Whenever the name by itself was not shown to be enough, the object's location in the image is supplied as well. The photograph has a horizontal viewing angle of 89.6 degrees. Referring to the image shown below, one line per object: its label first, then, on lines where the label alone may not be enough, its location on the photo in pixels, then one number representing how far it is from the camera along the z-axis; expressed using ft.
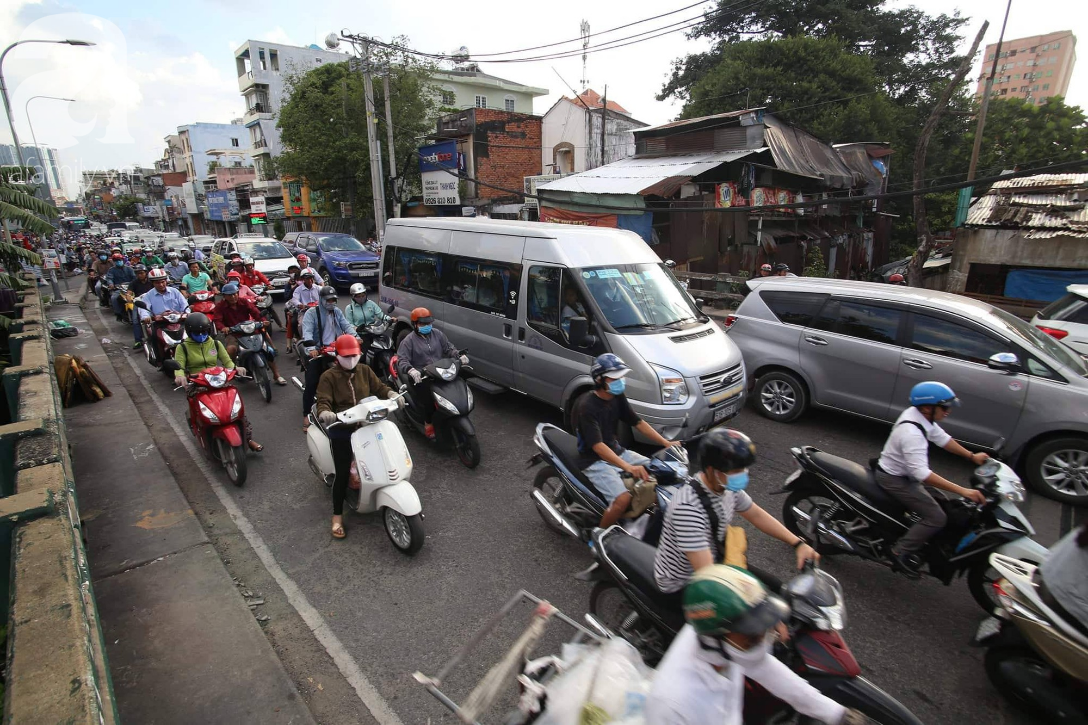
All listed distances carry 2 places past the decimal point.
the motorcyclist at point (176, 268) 47.17
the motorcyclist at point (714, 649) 5.69
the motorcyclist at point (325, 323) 25.21
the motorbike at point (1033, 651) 8.55
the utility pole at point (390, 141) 57.82
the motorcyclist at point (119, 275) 45.01
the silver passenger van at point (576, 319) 18.31
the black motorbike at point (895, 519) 11.44
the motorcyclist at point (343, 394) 14.67
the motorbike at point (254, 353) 26.16
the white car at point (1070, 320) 23.52
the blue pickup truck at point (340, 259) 52.90
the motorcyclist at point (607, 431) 12.67
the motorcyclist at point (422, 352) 20.10
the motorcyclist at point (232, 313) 27.30
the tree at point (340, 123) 83.25
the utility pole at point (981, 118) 51.45
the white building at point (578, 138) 94.17
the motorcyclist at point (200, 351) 19.35
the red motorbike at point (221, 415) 17.89
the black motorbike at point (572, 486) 12.05
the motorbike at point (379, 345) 26.78
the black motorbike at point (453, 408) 18.79
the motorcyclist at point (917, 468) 11.84
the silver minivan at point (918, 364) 16.74
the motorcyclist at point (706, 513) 8.39
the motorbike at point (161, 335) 25.63
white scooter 14.01
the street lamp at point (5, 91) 49.83
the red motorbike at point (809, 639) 7.61
